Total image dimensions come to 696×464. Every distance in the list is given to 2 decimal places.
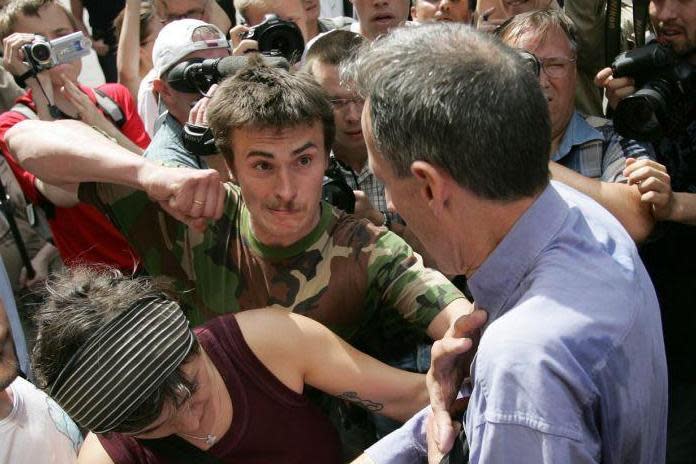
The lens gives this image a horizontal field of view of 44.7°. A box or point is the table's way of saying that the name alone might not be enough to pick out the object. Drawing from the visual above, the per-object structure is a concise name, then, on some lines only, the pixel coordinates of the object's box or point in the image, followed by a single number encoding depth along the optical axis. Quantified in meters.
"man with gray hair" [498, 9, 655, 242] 2.46
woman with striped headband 1.68
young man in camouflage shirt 2.16
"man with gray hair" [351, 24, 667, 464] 1.17
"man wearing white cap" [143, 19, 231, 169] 2.88
